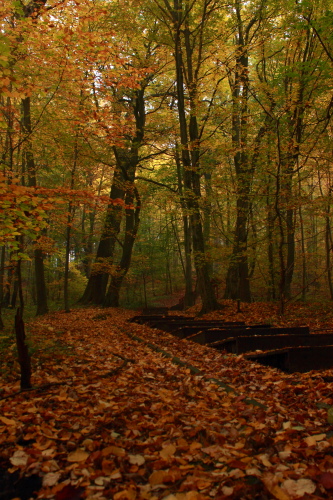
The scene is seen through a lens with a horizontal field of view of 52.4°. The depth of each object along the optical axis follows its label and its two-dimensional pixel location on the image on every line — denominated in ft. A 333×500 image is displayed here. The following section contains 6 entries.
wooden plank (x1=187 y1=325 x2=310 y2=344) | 24.07
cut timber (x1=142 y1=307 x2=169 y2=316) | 63.87
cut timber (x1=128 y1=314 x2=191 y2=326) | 37.27
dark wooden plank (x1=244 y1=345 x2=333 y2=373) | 16.96
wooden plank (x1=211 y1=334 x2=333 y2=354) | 20.65
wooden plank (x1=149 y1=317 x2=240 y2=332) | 29.80
